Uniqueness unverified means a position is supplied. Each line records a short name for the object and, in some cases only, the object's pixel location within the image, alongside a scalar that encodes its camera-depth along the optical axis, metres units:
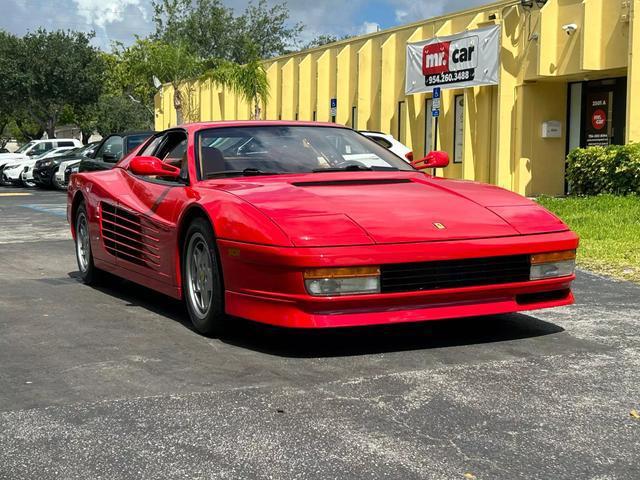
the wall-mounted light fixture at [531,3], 20.50
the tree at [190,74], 34.16
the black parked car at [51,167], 28.12
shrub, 16.08
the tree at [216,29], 67.44
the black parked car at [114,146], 15.88
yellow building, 19.31
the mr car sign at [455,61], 21.72
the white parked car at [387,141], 15.88
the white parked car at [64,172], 27.06
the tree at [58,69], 55.84
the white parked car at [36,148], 34.81
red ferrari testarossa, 5.28
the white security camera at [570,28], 20.02
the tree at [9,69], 55.28
